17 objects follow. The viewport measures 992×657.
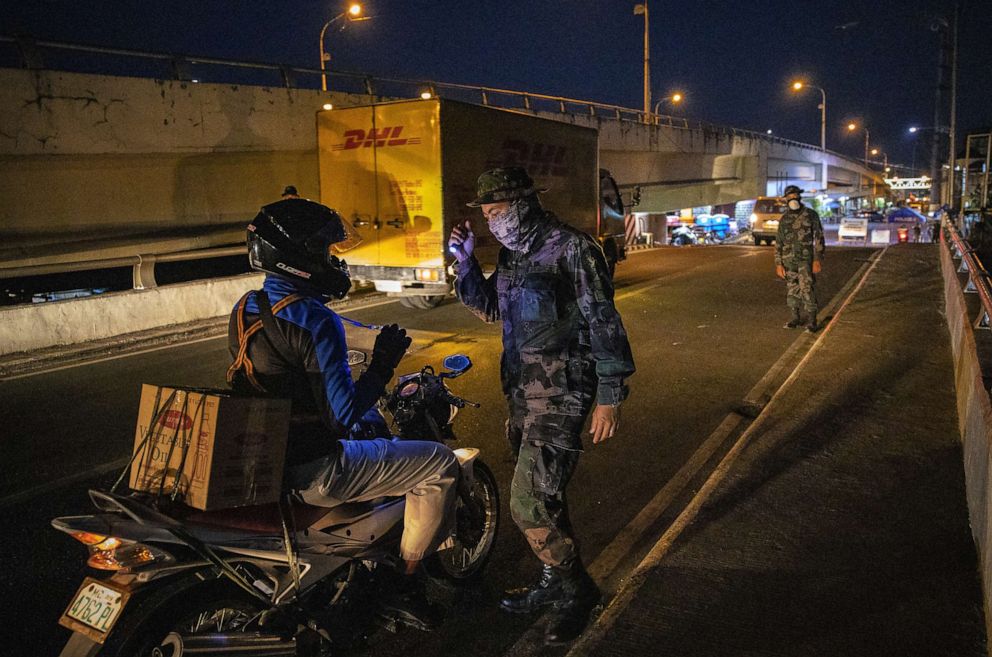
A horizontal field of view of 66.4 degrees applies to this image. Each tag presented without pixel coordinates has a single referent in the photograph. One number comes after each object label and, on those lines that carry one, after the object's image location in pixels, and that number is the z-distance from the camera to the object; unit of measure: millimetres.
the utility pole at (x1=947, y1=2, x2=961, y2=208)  25281
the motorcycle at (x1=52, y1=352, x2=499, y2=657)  2365
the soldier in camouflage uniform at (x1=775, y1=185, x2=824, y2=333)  10258
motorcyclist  2635
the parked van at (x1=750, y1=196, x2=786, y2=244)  29094
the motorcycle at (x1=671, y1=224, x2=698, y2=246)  42938
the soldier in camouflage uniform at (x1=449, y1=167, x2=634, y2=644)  3199
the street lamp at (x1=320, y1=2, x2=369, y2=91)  22422
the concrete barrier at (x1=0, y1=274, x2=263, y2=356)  9859
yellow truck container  11375
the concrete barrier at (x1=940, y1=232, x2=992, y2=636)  3406
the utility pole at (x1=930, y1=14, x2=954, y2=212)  33425
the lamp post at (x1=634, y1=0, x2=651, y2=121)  33375
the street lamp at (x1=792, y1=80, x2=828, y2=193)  61431
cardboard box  2361
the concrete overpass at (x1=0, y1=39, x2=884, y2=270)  13203
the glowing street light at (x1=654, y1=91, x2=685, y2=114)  53844
